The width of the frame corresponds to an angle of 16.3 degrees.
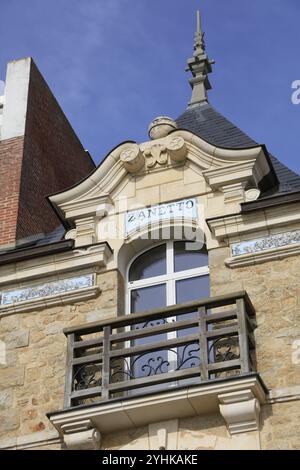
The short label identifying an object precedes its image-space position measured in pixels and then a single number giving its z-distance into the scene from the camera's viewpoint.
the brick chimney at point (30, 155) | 15.73
